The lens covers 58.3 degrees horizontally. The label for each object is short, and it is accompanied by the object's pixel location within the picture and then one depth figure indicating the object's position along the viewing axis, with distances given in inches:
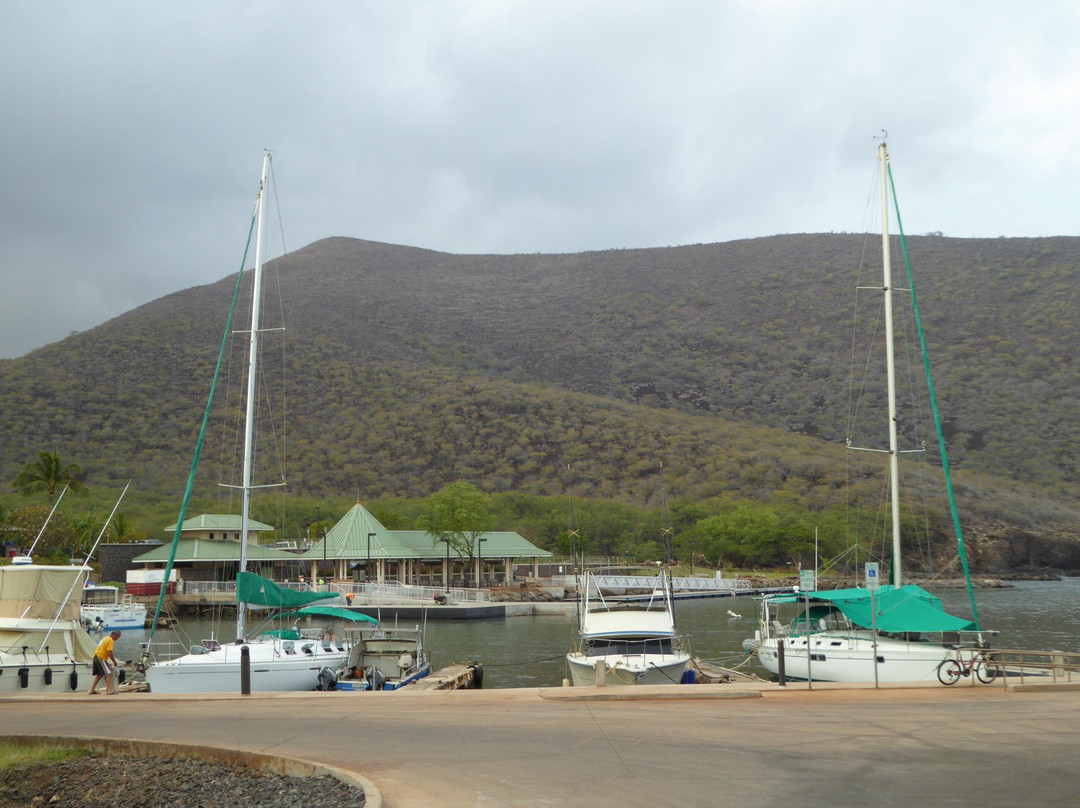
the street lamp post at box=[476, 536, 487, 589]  2925.7
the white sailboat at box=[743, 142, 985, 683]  971.3
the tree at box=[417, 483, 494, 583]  2908.5
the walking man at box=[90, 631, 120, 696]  899.4
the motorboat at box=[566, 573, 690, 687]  991.6
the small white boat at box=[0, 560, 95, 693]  1008.2
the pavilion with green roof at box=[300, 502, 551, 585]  2812.5
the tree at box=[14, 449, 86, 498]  3085.6
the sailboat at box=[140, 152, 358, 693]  968.9
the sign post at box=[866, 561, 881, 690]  796.6
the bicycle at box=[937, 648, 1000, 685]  811.4
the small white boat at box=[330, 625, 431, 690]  1066.1
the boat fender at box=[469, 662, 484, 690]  1182.5
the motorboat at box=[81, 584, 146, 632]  2110.0
